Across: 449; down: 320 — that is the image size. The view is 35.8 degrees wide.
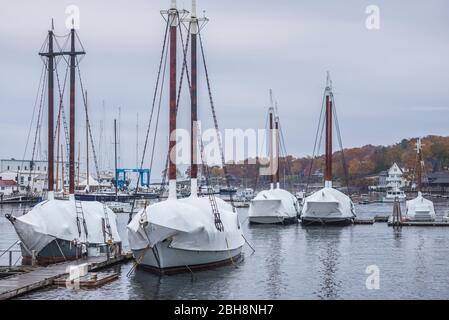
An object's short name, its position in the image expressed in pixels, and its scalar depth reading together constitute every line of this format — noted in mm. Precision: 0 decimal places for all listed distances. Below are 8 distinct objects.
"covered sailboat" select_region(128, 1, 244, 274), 40406
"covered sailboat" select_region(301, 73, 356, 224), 90500
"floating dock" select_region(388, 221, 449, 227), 89375
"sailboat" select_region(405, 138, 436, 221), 91938
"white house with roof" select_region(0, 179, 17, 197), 190500
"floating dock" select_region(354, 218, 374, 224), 94500
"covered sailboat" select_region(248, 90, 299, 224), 95375
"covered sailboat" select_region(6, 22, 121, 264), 46000
